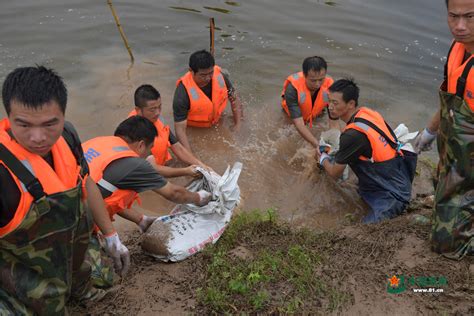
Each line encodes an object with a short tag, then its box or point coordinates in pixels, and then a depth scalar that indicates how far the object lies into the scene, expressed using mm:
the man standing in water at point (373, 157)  4504
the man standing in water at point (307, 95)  5945
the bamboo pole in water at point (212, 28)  6841
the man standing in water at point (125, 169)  3553
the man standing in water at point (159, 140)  4793
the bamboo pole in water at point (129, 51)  7659
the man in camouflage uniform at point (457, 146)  2986
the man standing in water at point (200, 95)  5559
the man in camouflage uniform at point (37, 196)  2229
